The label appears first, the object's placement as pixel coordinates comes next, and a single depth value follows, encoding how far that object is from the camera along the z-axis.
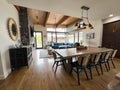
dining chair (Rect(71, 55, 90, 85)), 2.29
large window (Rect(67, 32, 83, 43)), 9.18
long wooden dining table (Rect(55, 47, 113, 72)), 2.30
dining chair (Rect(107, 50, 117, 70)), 3.06
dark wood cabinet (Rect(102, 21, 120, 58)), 4.96
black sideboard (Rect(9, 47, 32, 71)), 3.16
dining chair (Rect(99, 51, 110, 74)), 2.97
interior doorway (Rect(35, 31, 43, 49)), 10.72
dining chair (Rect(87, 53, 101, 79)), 2.63
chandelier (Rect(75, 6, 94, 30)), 3.58
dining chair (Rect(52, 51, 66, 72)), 3.13
